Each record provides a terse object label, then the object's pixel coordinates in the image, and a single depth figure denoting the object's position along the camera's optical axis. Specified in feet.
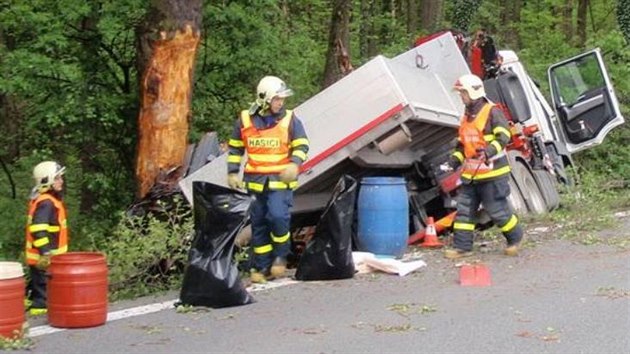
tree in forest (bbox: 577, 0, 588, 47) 86.53
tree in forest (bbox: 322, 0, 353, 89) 55.47
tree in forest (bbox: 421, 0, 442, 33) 78.12
